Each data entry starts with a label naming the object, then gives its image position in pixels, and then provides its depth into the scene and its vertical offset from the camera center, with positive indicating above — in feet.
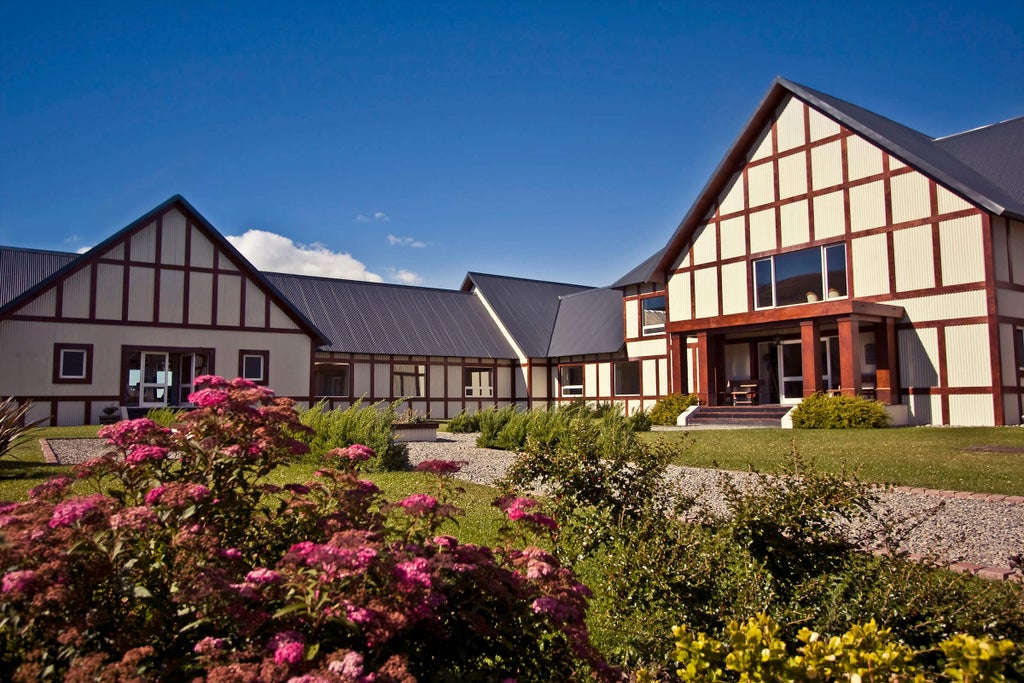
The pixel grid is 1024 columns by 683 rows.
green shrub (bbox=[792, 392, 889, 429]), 57.57 -1.82
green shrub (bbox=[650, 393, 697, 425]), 73.77 -1.63
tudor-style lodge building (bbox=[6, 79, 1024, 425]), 60.85 +8.89
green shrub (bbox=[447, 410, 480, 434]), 65.82 -2.91
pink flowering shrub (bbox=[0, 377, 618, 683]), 6.53 -1.87
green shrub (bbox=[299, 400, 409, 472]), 36.50 -2.09
